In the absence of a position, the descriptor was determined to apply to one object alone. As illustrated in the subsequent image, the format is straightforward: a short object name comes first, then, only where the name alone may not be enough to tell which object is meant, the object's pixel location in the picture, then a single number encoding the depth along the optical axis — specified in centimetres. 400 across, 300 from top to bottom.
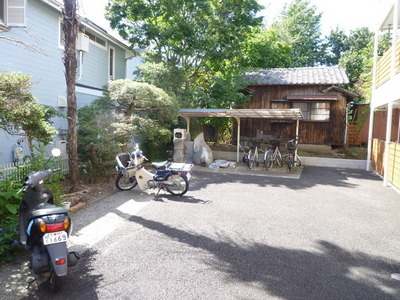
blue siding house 743
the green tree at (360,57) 2038
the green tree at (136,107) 866
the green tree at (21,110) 466
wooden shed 1488
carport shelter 1090
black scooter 277
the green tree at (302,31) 3130
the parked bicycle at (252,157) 1134
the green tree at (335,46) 3356
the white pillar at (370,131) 1143
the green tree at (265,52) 1855
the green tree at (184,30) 1218
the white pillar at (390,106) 855
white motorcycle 687
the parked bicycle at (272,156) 1116
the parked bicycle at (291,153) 1082
